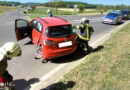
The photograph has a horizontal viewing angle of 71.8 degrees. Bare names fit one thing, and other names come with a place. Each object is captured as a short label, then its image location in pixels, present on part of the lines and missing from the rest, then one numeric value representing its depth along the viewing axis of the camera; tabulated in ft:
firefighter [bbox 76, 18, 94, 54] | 12.45
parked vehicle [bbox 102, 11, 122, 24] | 34.60
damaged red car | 10.84
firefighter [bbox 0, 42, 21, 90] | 5.29
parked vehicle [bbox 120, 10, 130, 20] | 47.76
